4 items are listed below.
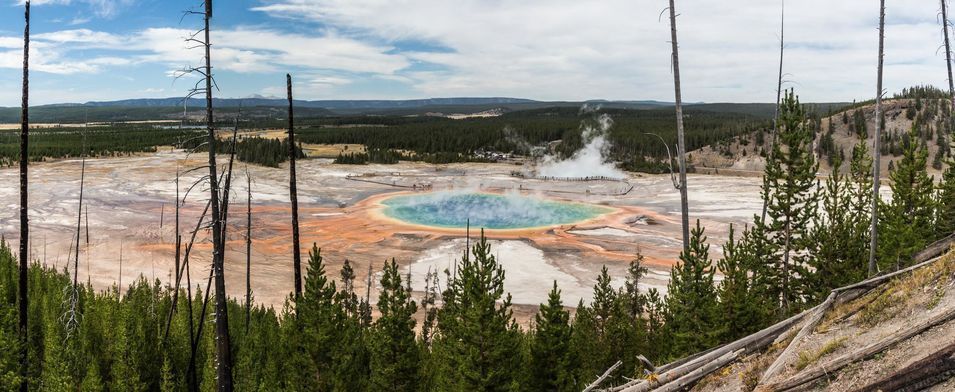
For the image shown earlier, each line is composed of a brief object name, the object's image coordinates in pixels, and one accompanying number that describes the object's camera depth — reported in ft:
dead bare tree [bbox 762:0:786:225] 69.43
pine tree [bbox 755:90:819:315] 65.51
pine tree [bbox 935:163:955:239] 66.03
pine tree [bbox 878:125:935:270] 57.11
